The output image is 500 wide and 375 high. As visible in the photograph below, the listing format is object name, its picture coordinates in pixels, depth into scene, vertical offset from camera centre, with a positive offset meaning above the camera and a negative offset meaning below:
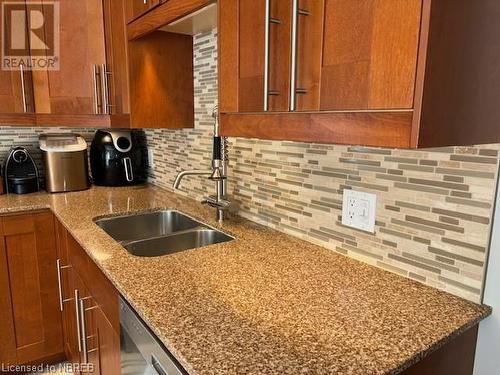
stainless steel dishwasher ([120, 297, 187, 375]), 0.72 -0.50
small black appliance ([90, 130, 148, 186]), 2.06 -0.19
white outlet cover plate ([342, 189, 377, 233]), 0.98 -0.23
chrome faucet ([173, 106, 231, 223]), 1.39 -0.18
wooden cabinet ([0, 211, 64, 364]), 1.66 -0.78
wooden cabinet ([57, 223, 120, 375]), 1.04 -0.65
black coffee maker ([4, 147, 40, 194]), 1.88 -0.26
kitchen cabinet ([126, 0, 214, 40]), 1.08 +0.38
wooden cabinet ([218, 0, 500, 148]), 0.52 +0.10
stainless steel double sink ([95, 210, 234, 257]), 1.34 -0.44
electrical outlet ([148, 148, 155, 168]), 2.24 -0.20
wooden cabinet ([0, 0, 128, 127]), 1.73 +0.24
